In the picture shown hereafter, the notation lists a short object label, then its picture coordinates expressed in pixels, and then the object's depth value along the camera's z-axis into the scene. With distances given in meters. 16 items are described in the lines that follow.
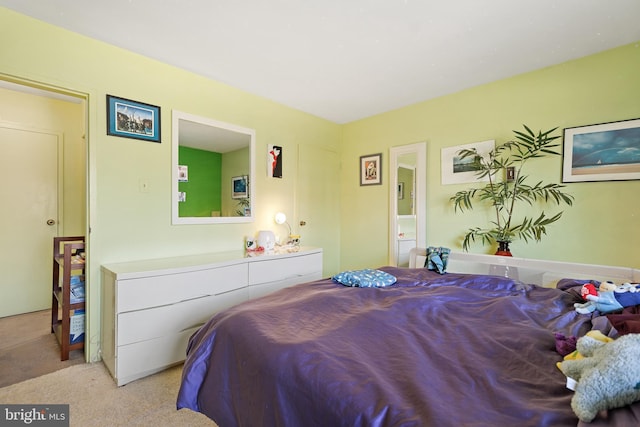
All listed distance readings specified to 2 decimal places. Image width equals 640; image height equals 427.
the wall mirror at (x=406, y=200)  3.19
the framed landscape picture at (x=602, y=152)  2.09
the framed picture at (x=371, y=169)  3.61
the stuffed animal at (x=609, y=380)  0.62
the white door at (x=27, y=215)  2.94
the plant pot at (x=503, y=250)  2.50
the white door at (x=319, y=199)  3.61
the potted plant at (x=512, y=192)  2.40
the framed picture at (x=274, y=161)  3.23
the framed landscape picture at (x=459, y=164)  2.76
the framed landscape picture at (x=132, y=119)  2.19
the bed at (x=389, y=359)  0.71
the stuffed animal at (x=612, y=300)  1.26
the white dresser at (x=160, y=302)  1.86
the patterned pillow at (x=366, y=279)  1.75
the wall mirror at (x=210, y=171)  2.54
